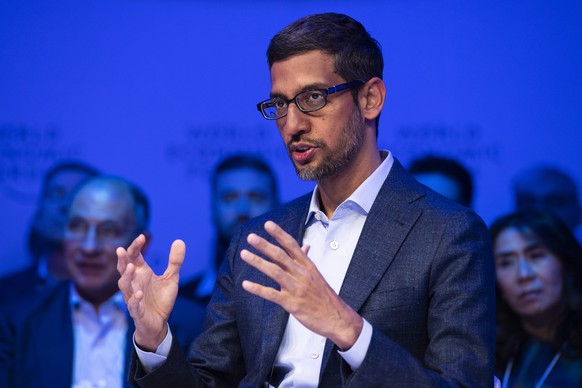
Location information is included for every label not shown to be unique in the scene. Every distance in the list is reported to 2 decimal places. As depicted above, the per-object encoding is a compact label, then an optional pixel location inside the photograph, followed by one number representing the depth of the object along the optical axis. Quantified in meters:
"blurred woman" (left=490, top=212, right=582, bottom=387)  8.17
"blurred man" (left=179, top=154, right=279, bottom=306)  9.16
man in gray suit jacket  4.04
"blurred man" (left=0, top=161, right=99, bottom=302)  9.24
